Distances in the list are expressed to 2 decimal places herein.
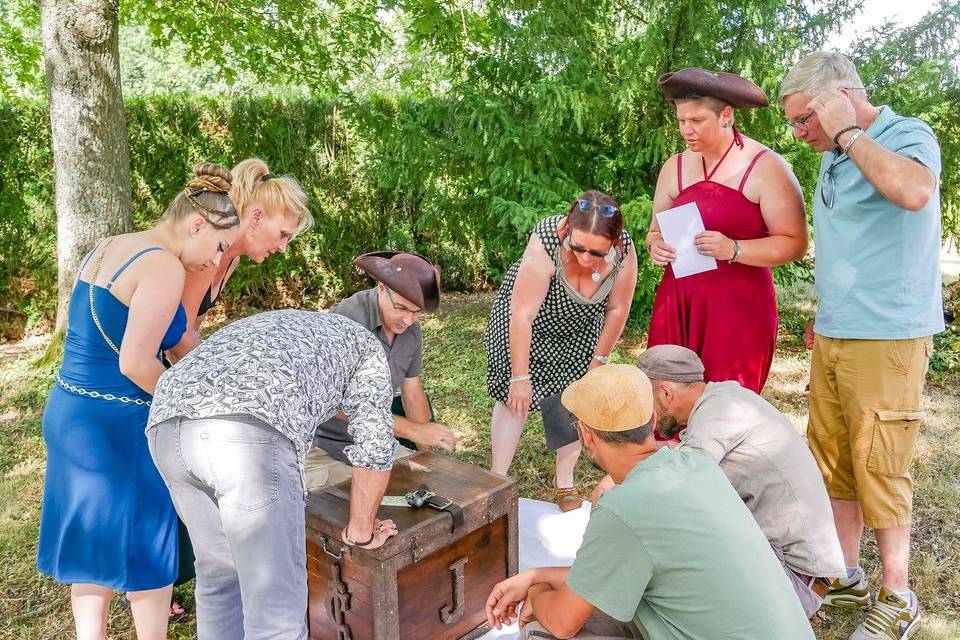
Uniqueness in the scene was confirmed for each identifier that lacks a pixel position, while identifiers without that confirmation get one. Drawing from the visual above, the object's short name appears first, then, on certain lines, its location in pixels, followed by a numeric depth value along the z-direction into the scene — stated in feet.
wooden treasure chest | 7.49
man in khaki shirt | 7.00
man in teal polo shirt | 8.02
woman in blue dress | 7.04
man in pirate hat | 8.41
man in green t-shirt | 5.21
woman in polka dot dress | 9.63
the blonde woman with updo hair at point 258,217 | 8.29
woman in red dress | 8.98
